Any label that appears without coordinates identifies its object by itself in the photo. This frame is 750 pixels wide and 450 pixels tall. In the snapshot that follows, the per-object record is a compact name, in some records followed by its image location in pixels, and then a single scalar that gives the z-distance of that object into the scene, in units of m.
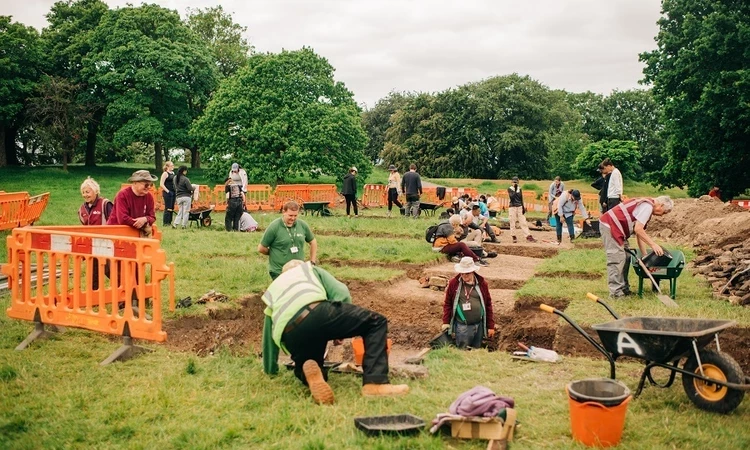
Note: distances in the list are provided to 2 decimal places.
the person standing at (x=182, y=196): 19.42
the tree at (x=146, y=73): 40.53
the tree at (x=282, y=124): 35.38
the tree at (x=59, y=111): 37.84
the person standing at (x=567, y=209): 18.05
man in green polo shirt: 8.48
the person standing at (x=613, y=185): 15.06
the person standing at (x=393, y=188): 26.17
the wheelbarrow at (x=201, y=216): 20.48
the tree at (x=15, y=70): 38.91
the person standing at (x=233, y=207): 19.58
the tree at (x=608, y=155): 52.62
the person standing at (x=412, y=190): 25.06
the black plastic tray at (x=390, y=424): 5.15
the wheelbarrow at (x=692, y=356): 5.48
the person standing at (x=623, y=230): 9.76
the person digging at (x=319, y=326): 5.96
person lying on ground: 15.53
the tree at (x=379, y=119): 80.88
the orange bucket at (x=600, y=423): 4.86
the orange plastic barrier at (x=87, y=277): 7.12
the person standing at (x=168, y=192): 20.05
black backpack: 17.38
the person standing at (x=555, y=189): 21.66
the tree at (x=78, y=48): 41.78
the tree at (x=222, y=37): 55.25
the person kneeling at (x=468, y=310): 9.06
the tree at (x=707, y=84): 27.70
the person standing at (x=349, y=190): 25.71
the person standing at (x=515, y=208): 20.42
